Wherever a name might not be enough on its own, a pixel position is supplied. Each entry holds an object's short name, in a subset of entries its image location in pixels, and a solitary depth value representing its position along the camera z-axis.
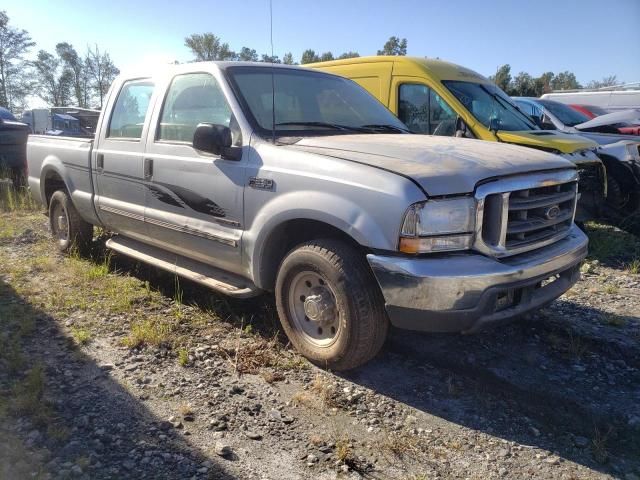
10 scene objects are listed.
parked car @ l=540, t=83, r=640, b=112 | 17.05
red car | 10.62
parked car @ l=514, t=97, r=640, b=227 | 6.61
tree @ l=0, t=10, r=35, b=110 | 44.09
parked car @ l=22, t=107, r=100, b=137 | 19.91
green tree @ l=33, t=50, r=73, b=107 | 49.81
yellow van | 6.12
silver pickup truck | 2.77
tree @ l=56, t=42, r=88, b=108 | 49.28
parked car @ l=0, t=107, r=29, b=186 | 9.91
